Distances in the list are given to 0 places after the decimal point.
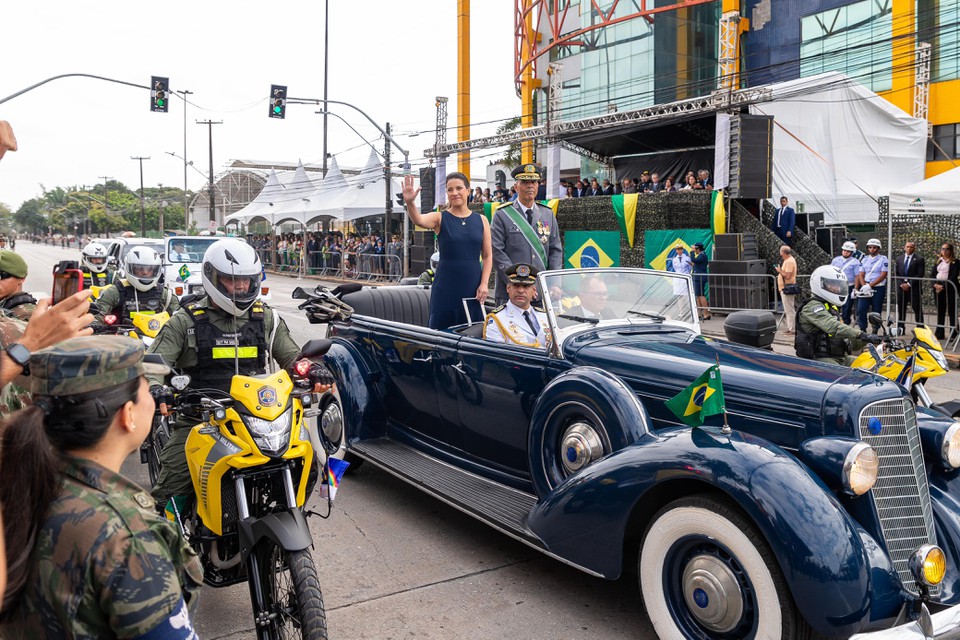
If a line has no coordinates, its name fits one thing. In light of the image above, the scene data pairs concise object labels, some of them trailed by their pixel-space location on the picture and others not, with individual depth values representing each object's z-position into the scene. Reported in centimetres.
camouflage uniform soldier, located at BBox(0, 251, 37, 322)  482
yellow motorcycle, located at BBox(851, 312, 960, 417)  595
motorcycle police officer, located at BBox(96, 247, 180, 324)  799
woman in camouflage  164
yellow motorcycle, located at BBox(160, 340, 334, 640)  316
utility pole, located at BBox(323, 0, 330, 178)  4966
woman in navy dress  613
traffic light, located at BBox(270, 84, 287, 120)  2500
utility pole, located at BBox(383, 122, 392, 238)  2972
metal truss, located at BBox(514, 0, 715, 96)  3183
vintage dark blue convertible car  301
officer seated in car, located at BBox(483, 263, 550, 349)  524
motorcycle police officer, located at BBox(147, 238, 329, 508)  397
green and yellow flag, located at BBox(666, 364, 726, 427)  341
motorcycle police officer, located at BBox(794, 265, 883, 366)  702
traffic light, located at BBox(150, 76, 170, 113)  2530
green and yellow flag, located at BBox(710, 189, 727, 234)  1848
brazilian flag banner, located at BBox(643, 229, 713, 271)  1873
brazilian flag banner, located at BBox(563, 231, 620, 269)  2106
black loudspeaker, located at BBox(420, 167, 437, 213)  2931
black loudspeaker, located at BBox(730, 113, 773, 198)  1847
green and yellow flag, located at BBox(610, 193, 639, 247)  2038
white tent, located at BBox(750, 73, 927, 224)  2266
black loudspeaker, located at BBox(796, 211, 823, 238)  2009
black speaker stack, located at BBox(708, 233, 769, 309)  1648
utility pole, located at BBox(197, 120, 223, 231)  3938
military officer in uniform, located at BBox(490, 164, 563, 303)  635
